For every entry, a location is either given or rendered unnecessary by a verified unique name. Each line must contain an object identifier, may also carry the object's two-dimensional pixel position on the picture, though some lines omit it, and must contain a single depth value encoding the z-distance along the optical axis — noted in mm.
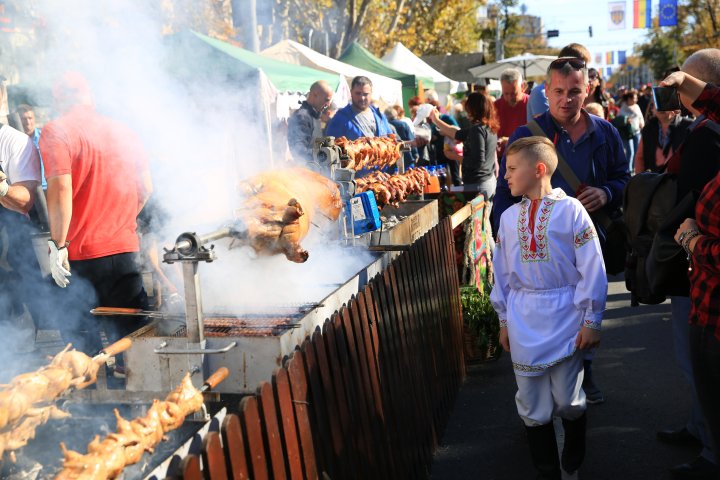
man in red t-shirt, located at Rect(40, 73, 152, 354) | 4270
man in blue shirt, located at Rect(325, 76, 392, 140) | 6949
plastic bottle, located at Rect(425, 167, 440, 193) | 8097
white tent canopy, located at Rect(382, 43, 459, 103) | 21341
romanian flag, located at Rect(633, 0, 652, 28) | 40312
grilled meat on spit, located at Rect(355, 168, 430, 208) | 5828
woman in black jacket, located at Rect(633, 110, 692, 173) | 6031
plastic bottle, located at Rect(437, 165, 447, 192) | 11591
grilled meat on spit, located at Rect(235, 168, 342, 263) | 3344
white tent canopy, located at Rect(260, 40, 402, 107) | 13141
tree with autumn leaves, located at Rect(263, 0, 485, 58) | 22234
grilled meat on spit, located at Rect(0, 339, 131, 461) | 2094
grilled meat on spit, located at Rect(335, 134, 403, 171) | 5602
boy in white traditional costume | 3285
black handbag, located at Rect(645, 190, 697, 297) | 2926
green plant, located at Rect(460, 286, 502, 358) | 5613
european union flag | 37625
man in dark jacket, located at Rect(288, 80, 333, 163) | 7730
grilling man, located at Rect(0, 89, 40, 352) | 5285
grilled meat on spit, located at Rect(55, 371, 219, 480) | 1785
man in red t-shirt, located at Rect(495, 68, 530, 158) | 8383
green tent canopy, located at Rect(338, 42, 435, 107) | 16953
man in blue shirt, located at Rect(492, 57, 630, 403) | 3912
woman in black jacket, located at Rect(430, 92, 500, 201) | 7688
